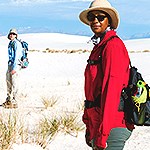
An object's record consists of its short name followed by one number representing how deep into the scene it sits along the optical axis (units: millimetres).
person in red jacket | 2775
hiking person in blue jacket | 7890
